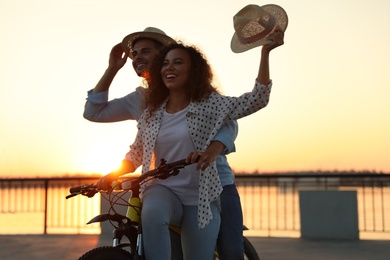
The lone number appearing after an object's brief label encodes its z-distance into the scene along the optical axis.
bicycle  3.72
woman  3.82
